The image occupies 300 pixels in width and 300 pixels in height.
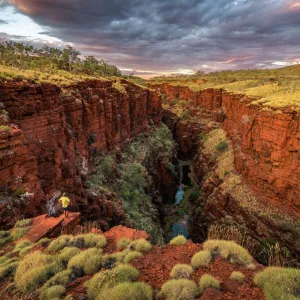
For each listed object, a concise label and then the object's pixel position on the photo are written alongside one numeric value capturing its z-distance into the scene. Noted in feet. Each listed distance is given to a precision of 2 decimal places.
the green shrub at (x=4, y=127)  39.86
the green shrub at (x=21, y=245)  28.86
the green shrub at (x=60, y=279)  21.67
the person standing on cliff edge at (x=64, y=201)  35.77
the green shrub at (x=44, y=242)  29.86
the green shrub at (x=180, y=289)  19.44
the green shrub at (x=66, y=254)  26.00
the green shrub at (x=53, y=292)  20.05
